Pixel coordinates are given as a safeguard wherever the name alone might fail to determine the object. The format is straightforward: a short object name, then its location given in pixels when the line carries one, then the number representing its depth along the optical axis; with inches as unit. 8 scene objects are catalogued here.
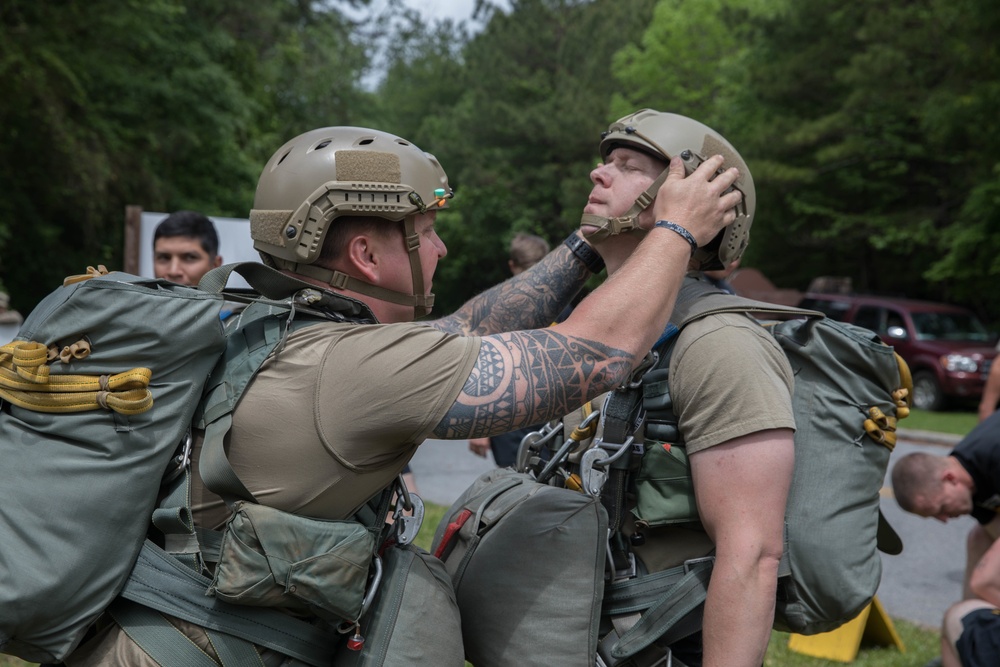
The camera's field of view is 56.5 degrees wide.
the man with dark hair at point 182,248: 219.5
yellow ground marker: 222.8
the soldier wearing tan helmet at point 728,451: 87.7
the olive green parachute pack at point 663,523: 93.8
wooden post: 330.3
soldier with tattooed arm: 78.5
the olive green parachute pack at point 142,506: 74.5
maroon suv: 704.4
